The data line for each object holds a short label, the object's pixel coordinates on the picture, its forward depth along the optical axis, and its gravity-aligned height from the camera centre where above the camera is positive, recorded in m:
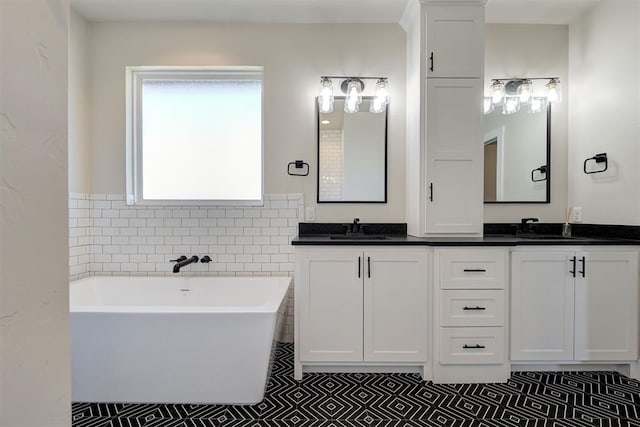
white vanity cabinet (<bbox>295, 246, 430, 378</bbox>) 2.17 -0.64
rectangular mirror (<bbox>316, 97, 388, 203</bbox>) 2.71 +0.46
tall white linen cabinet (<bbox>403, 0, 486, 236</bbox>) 2.32 +0.67
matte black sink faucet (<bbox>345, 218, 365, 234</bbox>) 2.65 -0.14
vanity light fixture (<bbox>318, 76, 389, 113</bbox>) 2.61 +0.94
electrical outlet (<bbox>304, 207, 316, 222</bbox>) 2.73 -0.03
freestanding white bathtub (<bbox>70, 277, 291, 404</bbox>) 1.83 -0.82
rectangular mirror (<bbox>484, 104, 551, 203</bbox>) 2.71 +0.43
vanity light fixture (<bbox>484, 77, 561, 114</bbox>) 2.66 +0.96
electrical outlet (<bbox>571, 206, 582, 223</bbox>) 2.64 -0.02
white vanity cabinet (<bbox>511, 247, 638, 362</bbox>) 2.18 -0.62
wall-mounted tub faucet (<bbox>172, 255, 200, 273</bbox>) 2.42 -0.40
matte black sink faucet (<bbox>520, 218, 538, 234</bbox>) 2.64 -0.11
